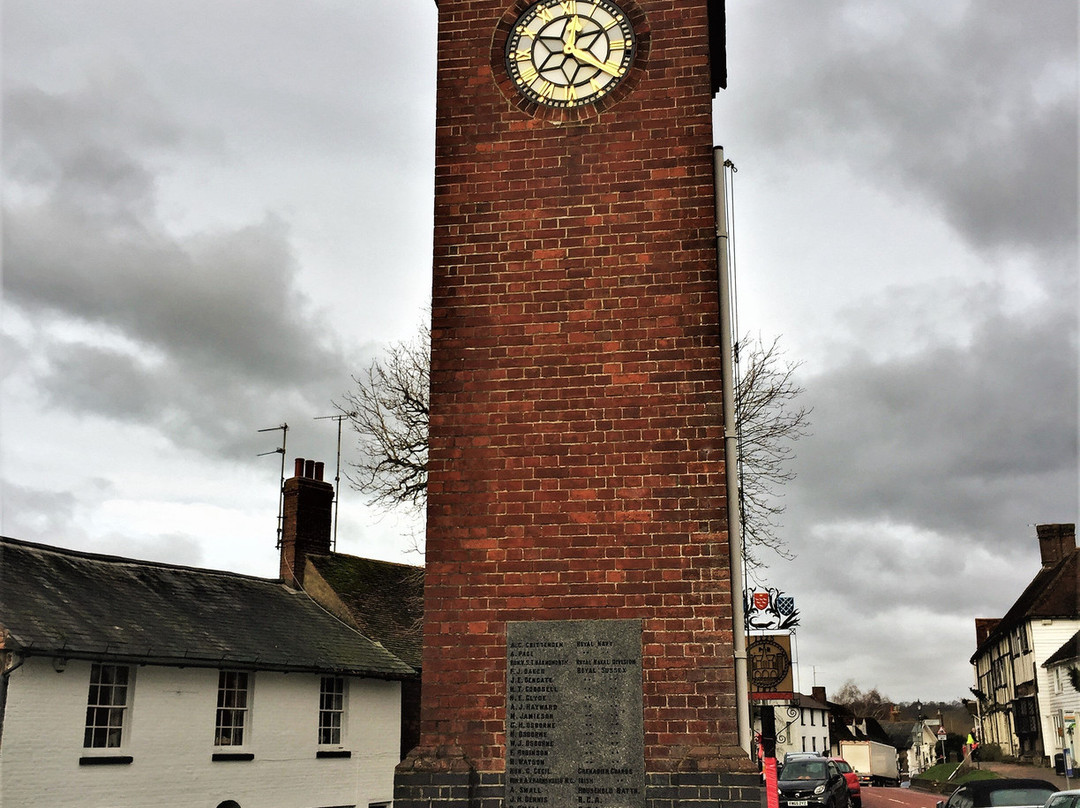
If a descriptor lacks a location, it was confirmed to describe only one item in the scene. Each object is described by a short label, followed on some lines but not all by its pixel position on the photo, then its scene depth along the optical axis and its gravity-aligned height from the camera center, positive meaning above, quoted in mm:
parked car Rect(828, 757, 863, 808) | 28891 -2750
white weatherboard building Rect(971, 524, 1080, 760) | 43844 +1735
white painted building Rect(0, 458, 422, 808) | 16703 -29
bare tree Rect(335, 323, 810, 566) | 22266 +5247
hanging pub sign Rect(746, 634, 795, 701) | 13453 +237
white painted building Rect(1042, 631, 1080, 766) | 38562 -487
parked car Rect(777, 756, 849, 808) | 20047 -1910
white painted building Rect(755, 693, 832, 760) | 81438 -3581
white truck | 87250 -6106
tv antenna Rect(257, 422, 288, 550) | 26528 +4998
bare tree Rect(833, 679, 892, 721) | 145250 -2542
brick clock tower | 8711 +2271
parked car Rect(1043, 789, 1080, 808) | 12602 -1364
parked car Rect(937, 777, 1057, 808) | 15203 -1540
